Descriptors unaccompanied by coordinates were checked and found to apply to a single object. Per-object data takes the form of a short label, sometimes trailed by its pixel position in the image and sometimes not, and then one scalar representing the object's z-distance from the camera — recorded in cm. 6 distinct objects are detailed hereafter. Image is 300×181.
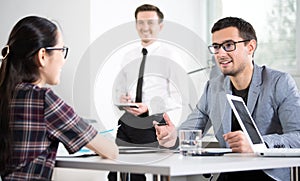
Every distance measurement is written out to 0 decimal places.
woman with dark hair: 182
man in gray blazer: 242
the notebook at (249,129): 219
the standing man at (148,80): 265
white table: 165
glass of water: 214
